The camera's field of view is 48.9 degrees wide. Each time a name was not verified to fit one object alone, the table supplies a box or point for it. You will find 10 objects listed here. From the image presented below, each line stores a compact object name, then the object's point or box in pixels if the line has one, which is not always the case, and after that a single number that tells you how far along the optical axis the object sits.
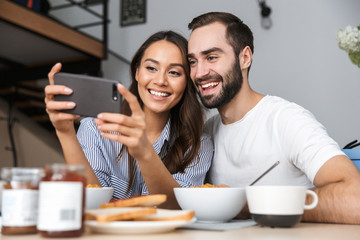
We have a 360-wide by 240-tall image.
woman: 1.29
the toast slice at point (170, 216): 0.75
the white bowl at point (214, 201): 0.89
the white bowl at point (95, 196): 0.89
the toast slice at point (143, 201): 0.82
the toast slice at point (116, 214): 0.71
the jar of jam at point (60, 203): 0.64
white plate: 0.70
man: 1.26
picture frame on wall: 4.56
